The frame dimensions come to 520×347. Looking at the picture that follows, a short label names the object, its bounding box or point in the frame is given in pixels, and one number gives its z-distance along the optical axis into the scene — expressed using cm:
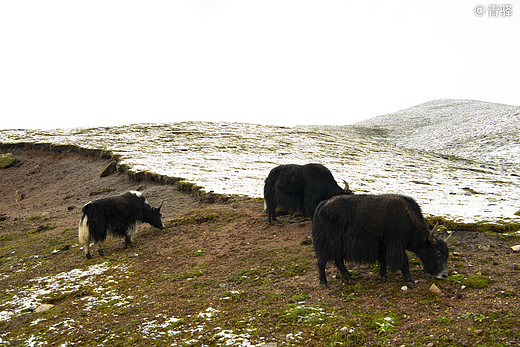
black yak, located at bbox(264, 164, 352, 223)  1176
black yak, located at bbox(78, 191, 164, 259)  1095
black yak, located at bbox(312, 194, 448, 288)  682
